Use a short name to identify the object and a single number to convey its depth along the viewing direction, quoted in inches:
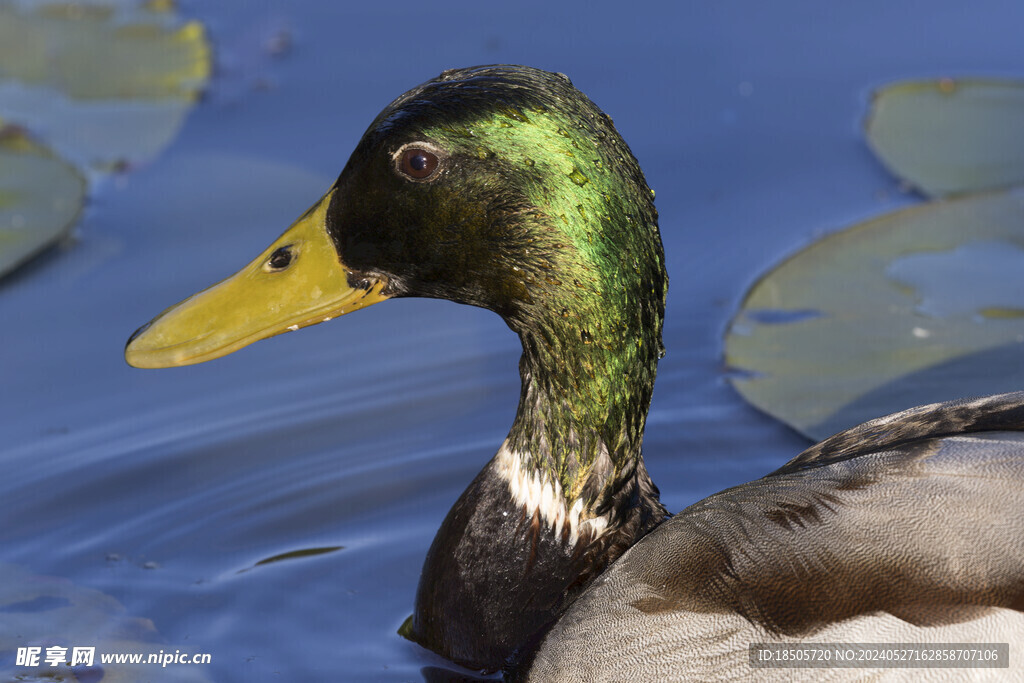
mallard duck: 210.8
